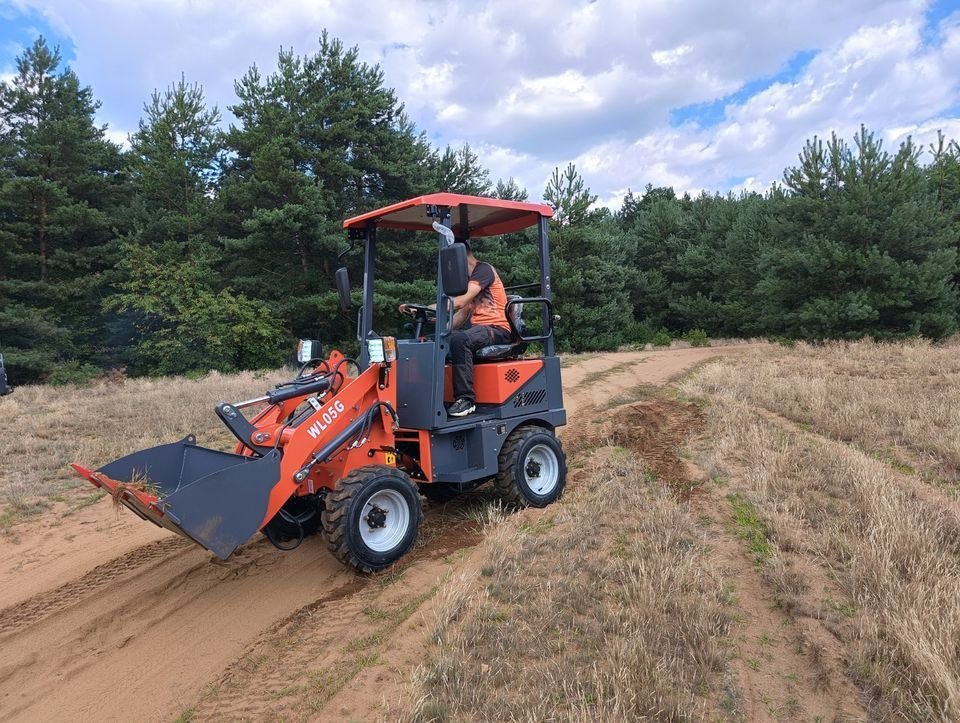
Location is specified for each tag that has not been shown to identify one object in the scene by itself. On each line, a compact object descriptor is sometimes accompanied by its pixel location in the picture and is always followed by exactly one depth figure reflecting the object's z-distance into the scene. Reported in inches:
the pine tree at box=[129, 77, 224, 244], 938.1
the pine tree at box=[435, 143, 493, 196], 974.4
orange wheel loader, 161.6
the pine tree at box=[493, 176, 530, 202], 1148.5
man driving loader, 216.7
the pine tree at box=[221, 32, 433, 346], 820.6
